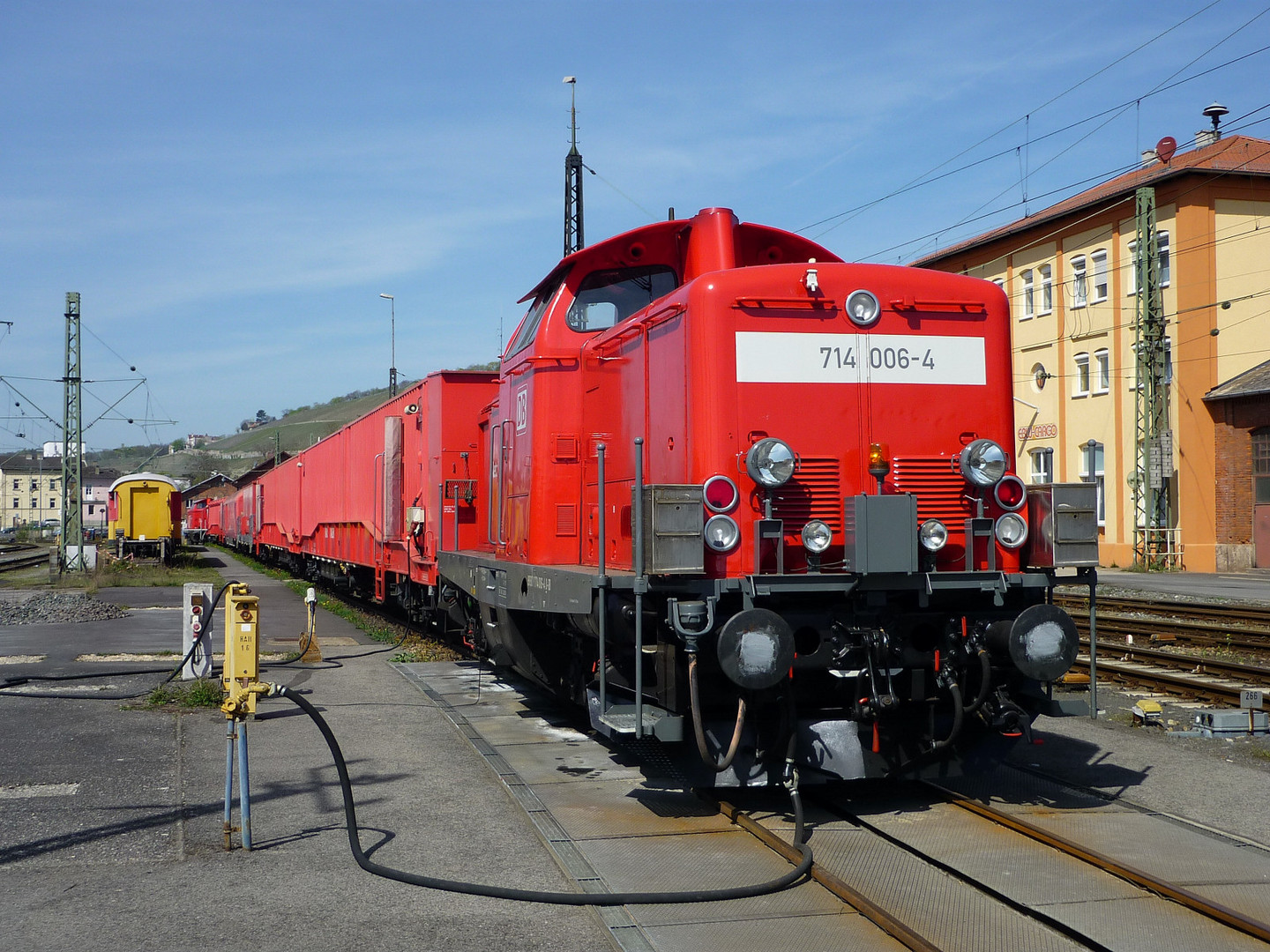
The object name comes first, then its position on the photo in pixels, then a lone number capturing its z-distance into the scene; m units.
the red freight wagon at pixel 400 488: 12.36
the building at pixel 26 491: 124.56
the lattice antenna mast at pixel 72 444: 29.91
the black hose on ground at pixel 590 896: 4.87
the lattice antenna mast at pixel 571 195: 23.45
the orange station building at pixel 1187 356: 29.55
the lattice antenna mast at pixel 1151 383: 28.56
